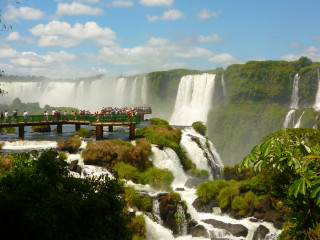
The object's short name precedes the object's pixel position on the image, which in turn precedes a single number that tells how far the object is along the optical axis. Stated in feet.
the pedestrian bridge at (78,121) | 99.60
